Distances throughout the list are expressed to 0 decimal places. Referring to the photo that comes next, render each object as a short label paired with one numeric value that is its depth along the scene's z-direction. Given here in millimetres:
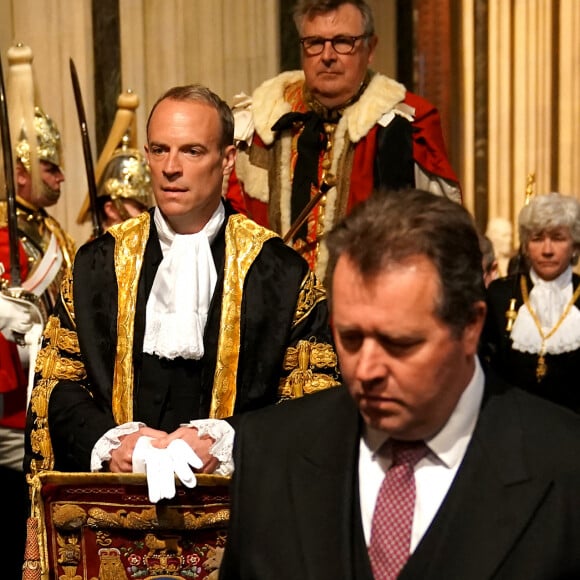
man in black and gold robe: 7267
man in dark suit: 4379
